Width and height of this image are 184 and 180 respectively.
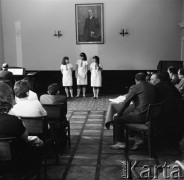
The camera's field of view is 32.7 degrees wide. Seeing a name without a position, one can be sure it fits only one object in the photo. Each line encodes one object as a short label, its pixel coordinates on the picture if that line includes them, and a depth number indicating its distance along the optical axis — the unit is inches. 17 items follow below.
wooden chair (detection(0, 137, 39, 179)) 119.3
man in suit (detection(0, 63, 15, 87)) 285.9
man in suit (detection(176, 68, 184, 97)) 264.4
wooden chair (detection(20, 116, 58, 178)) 154.9
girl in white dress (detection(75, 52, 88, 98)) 427.2
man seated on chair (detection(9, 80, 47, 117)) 160.2
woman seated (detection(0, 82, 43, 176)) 119.6
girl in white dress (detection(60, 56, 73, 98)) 426.0
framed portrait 450.9
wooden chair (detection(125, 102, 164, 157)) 185.3
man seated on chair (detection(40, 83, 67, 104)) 205.9
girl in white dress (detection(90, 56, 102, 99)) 423.5
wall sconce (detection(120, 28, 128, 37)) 453.7
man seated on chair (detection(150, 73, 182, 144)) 200.2
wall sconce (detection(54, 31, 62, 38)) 460.9
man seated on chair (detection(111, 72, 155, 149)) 195.8
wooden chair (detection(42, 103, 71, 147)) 190.7
